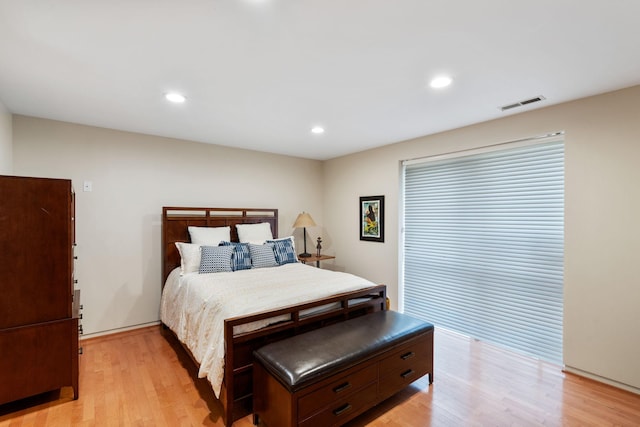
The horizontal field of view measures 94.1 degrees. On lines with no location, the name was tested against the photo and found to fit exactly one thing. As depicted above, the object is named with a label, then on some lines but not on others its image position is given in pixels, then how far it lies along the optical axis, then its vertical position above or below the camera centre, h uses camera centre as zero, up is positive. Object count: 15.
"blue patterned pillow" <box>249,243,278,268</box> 3.54 -0.52
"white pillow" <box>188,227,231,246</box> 3.58 -0.27
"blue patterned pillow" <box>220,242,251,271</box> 3.36 -0.50
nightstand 4.39 -0.68
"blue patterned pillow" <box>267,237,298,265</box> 3.74 -0.48
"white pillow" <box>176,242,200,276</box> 3.24 -0.50
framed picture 4.21 -0.07
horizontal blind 2.82 -0.35
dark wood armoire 2.02 -0.54
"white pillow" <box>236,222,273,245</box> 3.93 -0.27
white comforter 2.09 -0.68
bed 2.00 -0.76
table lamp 4.49 -0.13
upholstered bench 1.69 -1.00
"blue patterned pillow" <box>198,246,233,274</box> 3.18 -0.50
